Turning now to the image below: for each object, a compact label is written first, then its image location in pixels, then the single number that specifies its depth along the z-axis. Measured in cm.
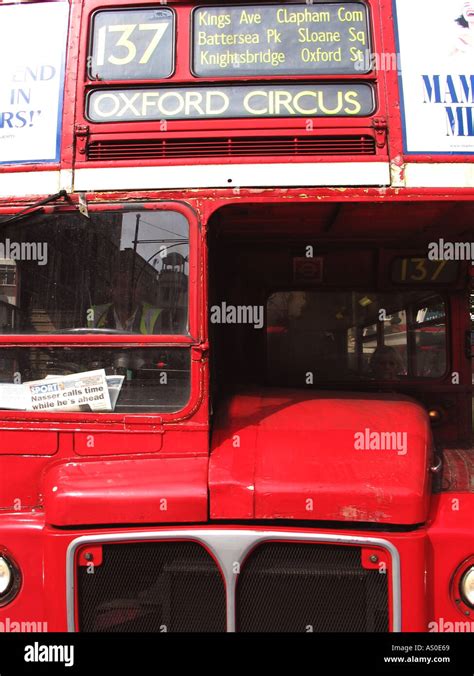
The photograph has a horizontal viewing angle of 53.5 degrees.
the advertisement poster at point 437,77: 212
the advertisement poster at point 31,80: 216
